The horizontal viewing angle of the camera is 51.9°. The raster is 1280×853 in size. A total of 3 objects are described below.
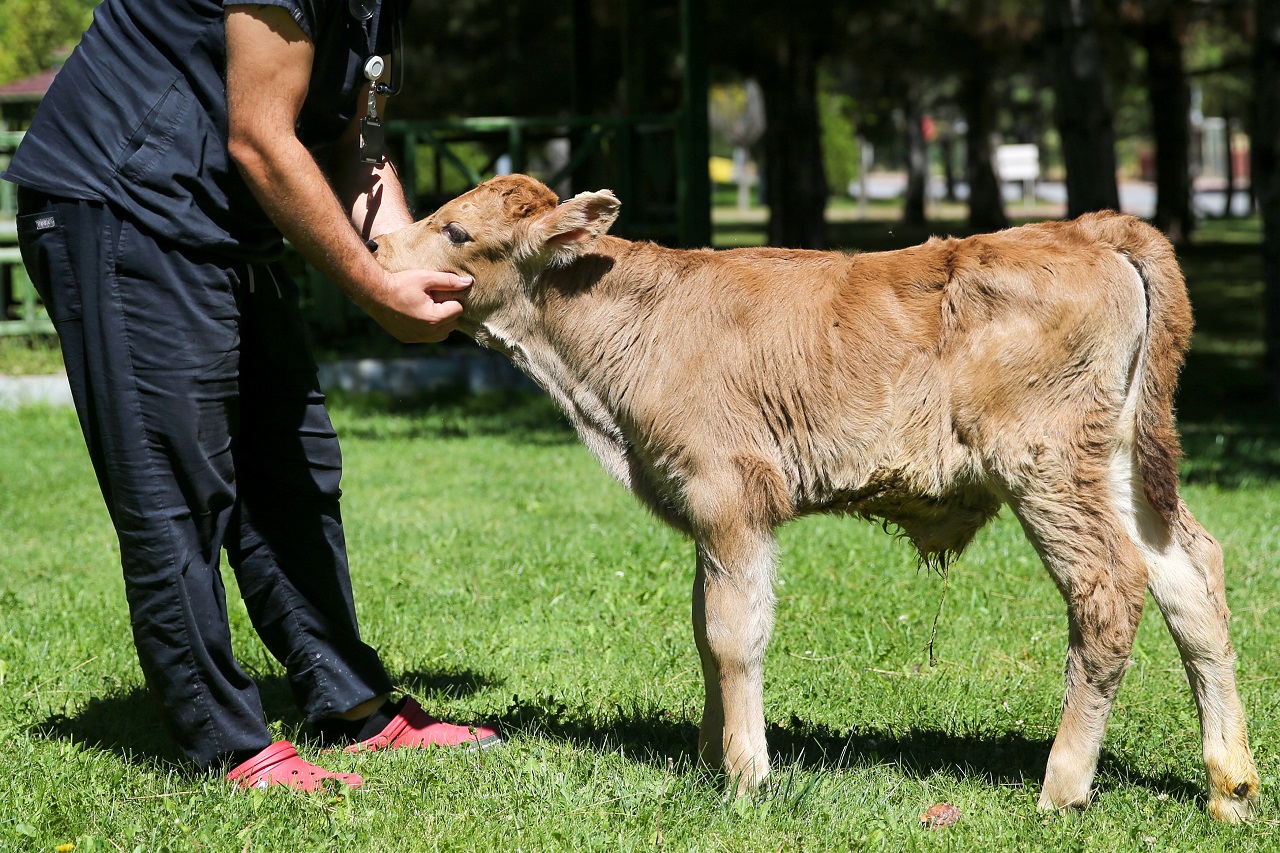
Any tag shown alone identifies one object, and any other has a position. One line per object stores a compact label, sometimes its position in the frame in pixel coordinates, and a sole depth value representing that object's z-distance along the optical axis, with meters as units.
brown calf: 3.68
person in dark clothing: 3.55
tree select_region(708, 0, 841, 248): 20.95
